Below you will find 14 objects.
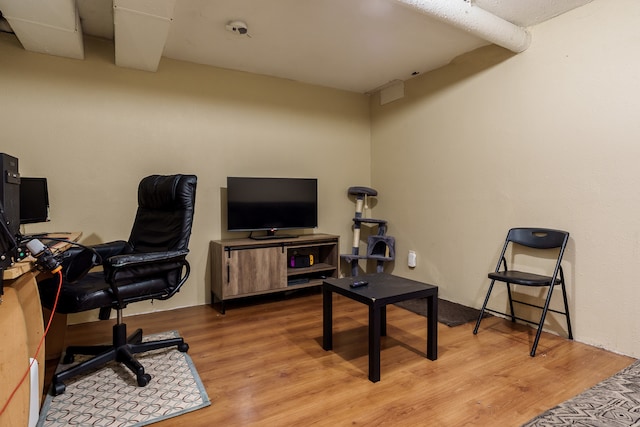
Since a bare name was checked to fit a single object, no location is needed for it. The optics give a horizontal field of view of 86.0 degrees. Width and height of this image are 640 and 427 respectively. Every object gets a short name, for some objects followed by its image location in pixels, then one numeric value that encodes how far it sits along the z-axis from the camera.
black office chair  1.79
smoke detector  2.53
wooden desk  1.19
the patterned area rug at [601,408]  1.50
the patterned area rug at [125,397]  1.59
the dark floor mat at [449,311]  2.82
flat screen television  3.29
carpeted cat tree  3.85
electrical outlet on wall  3.68
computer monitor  2.34
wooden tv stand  3.05
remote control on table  2.17
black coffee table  1.89
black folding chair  2.29
